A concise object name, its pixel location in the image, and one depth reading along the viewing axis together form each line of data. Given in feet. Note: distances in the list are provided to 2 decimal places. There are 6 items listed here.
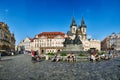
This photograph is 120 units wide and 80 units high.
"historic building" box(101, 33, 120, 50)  217.41
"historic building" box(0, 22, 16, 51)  112.59
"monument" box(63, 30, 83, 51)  76.67
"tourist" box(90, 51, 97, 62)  49.03
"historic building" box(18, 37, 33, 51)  225.98
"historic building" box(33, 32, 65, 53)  190.34
